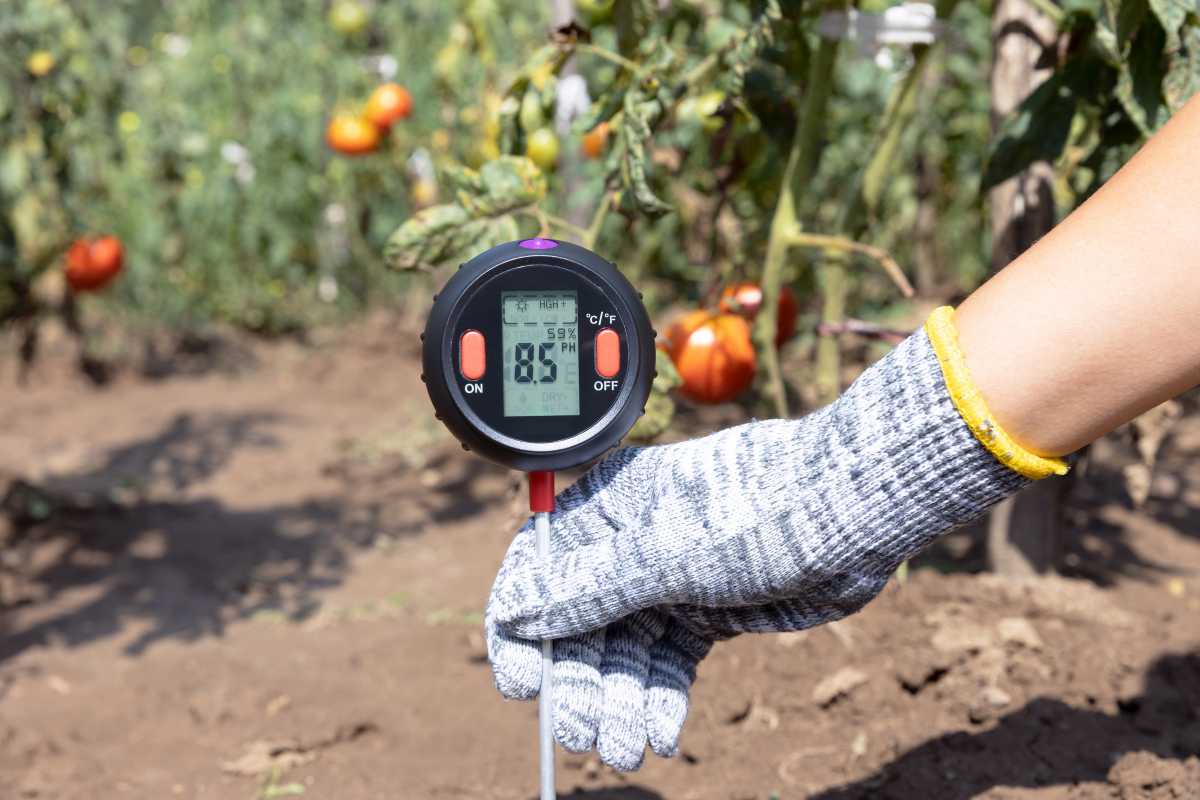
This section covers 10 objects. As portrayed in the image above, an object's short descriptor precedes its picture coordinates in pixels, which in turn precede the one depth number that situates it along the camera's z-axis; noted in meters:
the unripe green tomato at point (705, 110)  0.92
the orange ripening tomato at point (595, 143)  1.17
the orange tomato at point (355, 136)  1.79
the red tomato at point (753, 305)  0.94
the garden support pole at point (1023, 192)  0.96
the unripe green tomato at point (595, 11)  1.06
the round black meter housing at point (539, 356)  0.64
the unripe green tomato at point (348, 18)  2.16
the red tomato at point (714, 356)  0.90
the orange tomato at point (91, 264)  1.86
